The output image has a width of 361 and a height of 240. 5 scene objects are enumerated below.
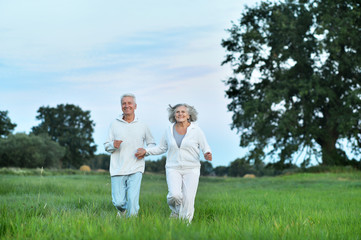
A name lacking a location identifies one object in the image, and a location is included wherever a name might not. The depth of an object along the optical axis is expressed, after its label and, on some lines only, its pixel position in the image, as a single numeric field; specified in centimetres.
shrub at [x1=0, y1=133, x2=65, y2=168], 4003
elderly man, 689
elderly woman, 667
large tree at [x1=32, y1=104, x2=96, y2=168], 5100
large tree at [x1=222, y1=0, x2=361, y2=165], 2708
